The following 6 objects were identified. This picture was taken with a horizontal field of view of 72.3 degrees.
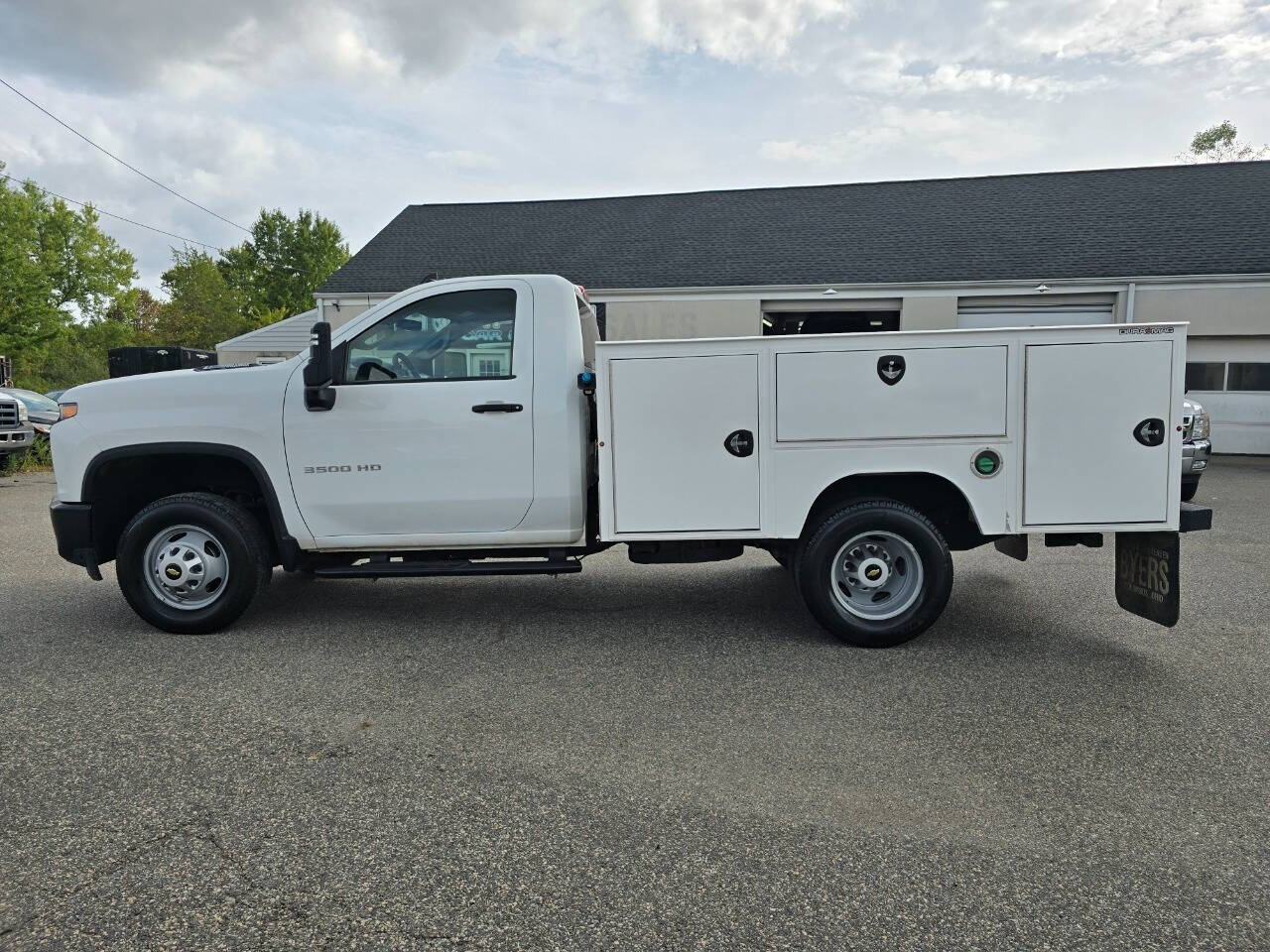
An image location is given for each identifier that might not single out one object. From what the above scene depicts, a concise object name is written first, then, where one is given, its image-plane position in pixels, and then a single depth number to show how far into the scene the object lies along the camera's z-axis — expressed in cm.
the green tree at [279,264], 7325
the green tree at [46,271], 3894
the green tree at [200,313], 6306
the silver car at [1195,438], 1007
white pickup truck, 476
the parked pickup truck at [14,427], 1393
